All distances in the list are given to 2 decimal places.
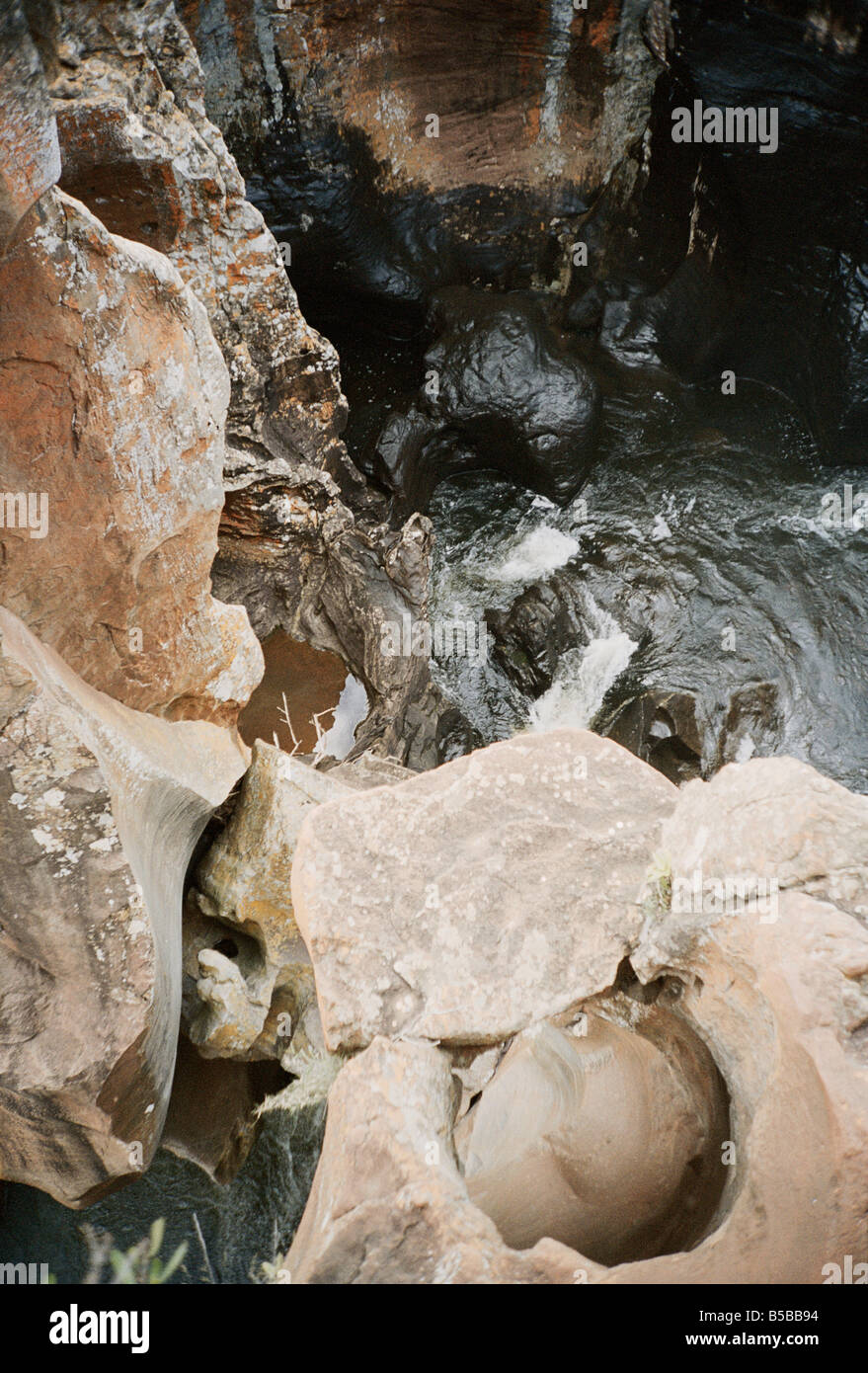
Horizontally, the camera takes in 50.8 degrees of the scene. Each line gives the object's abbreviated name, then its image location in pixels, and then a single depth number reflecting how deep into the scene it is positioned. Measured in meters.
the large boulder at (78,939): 2.97
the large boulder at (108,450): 3.15
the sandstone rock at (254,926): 4.34
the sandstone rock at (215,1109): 4.45
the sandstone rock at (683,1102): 2.15
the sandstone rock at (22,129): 2.22
